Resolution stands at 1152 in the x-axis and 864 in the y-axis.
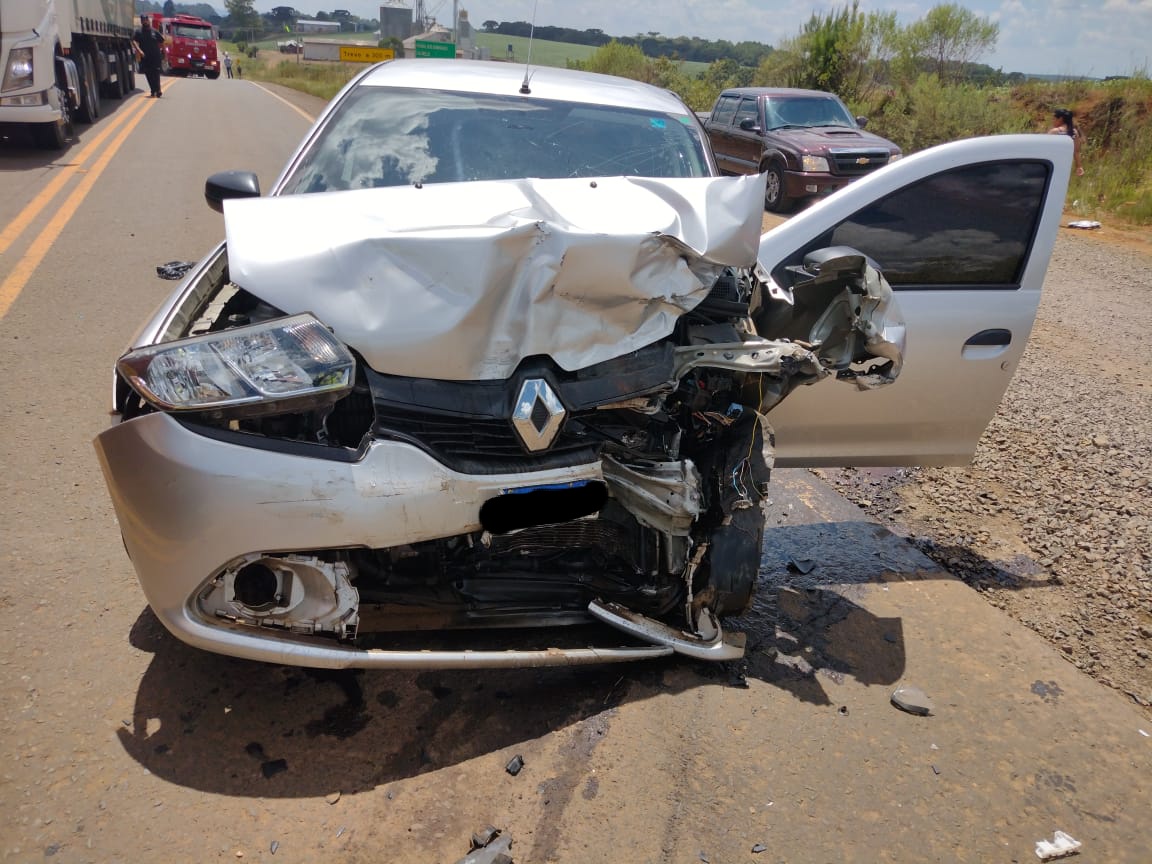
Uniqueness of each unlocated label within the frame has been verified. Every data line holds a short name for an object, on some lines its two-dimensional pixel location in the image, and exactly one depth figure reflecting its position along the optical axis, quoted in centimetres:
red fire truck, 4188
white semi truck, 1025
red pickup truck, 1288
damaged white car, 227
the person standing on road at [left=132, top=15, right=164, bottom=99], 2277
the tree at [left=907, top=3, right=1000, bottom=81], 2642
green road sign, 2019
